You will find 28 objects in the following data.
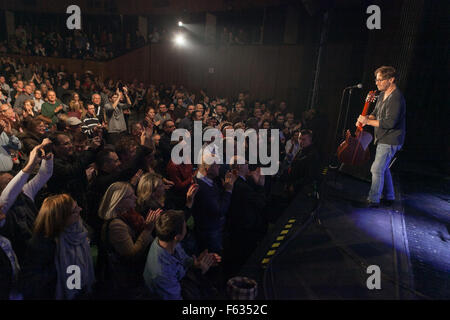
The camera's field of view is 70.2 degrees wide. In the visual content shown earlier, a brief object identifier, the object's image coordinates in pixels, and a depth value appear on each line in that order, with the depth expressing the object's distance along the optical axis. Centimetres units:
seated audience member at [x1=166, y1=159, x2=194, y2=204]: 397
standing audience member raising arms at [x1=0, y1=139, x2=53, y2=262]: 254
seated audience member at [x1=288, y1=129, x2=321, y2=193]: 448
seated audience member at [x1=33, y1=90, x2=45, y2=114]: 711
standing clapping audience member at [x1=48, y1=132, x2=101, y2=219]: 337
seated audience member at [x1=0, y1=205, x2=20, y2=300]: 227
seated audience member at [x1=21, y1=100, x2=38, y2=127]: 618
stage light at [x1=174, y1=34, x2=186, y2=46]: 1323
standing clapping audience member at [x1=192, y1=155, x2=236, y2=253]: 311
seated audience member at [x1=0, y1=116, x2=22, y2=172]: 390
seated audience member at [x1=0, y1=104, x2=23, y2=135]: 485
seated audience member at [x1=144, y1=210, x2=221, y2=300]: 226
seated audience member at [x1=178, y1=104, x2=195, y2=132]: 630
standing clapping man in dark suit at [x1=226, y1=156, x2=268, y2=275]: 327
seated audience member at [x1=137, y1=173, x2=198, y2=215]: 289
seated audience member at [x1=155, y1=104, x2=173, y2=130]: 708
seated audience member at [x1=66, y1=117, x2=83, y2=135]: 460
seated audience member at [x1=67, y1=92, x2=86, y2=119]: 578
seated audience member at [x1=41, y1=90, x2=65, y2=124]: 664
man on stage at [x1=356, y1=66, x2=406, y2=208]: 384
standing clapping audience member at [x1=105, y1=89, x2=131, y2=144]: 642
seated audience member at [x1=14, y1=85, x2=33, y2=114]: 679
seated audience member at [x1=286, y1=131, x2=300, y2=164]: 592
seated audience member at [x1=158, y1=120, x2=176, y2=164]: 473
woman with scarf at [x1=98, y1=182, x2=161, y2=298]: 242
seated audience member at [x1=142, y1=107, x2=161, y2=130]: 582
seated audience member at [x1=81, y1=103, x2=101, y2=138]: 558
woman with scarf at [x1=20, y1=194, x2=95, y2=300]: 220
